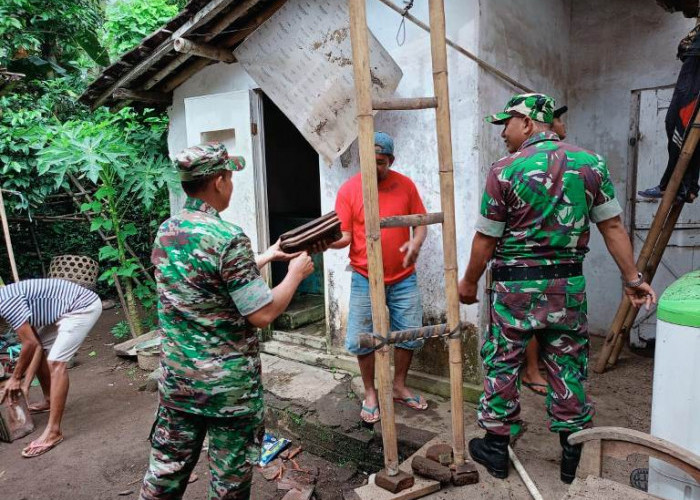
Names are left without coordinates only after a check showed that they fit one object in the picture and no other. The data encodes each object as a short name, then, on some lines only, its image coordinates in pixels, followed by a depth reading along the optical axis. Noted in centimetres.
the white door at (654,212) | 438
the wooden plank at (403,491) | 244
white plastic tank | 174
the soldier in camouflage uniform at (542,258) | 231
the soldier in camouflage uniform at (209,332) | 198
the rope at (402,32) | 374
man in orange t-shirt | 333
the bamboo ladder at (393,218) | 234
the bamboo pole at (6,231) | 481
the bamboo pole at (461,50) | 344
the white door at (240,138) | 495
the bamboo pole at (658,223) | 321
